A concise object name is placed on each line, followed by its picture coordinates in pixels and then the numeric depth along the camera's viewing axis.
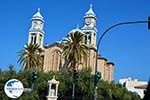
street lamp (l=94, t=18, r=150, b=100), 20.97
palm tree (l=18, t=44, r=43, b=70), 74.00
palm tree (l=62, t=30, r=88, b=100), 68.00
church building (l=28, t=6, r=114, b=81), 98.51
